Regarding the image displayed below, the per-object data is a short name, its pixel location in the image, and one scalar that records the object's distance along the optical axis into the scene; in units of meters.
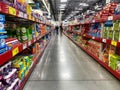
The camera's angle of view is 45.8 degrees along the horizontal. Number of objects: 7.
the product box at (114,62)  2.50
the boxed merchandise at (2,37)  1.24
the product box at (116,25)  2.44
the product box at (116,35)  2.41
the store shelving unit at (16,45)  1.21
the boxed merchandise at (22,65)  2.02
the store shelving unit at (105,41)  2.55
